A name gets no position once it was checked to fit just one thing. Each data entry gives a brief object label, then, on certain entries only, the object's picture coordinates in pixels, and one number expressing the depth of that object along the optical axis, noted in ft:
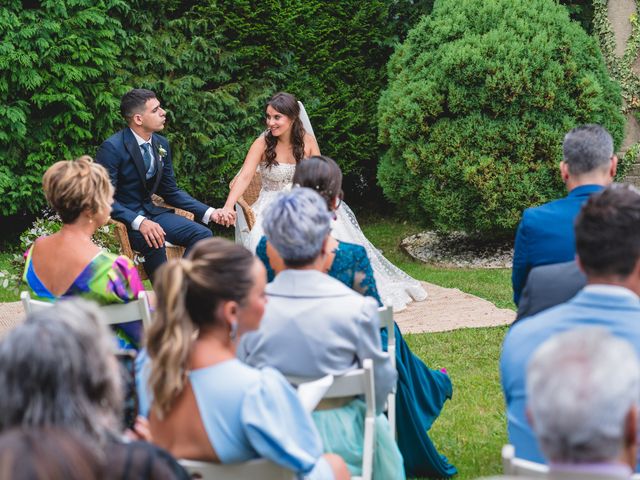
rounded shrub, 28.71
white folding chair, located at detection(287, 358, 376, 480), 10.17
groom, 21.77
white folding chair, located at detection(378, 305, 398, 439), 12.62
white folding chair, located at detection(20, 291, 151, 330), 13.04
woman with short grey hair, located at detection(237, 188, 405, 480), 10.46
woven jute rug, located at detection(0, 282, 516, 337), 23.35
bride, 23.84
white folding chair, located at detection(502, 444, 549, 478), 7.21
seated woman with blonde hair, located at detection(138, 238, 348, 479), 8.38
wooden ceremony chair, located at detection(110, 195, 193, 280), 21.75
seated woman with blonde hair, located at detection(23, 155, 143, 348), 13.21
